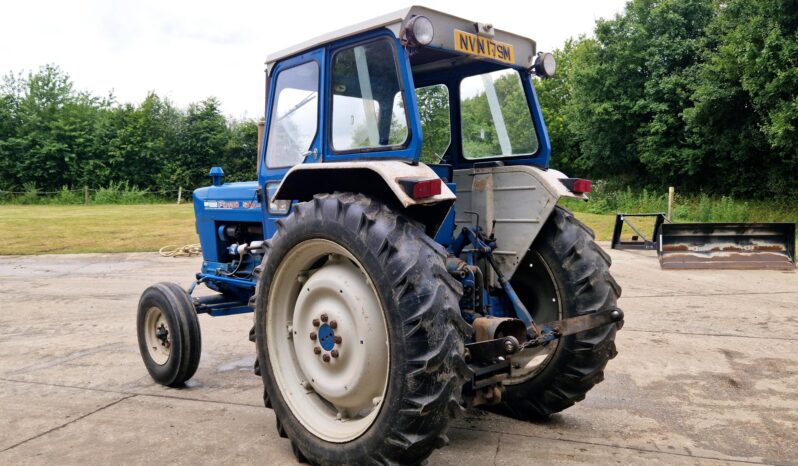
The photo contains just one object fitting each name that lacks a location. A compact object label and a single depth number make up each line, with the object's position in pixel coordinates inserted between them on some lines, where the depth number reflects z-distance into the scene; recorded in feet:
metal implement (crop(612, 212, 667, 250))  41.93
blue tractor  9.01
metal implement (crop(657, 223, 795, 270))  35.35
